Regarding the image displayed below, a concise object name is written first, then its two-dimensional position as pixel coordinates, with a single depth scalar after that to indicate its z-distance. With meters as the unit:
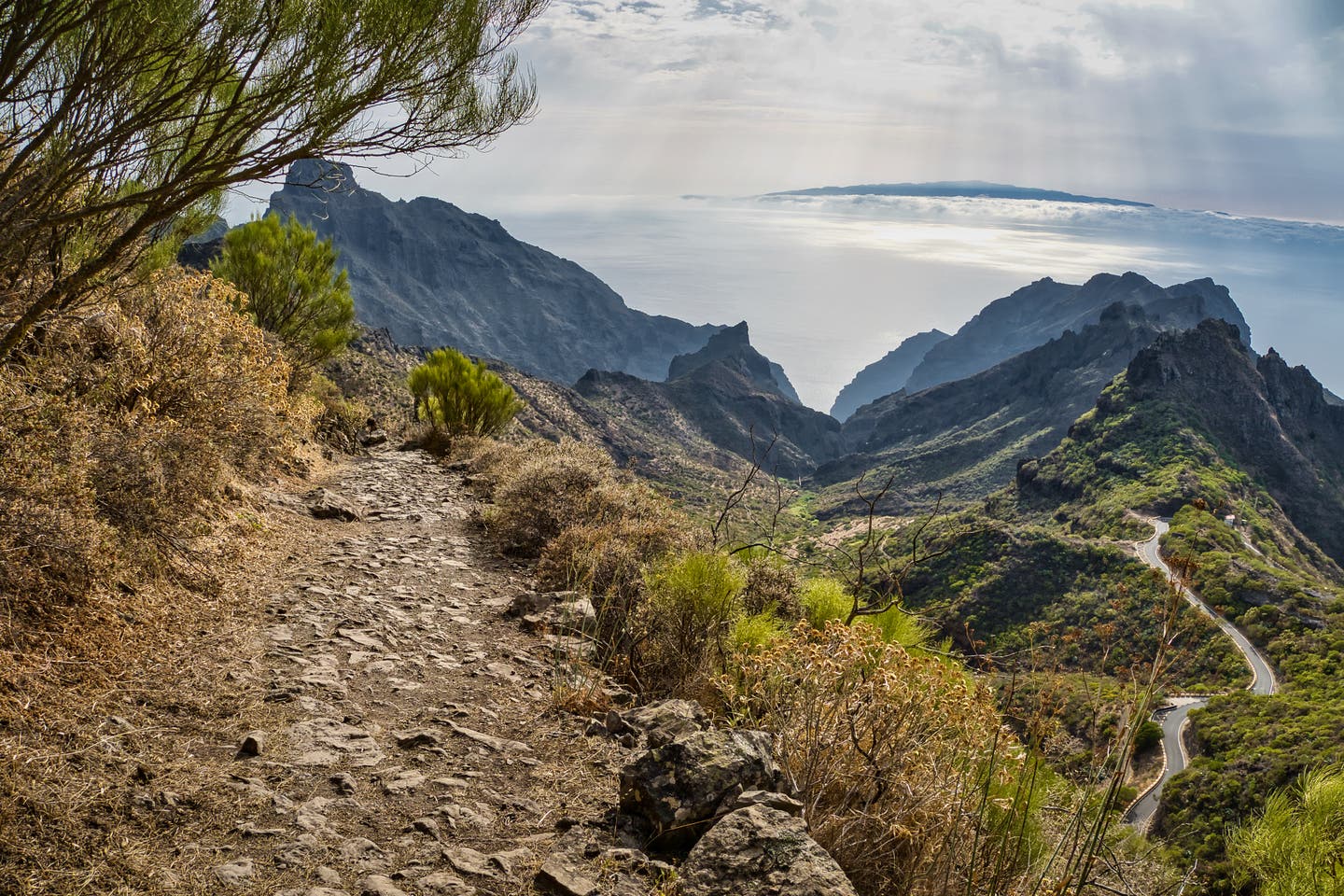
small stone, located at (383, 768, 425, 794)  3.53
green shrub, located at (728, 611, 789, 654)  4.46
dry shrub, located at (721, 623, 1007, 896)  2.81
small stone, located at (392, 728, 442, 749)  3.99
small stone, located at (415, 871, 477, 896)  2.83
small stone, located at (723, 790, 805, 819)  2.94
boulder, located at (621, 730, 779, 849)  3.22
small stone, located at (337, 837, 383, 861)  2.97
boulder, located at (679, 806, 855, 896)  2.50
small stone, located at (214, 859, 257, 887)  2.65
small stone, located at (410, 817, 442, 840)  3.23
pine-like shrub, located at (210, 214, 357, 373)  13.67
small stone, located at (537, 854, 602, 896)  2.89
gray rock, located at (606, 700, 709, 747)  3.62
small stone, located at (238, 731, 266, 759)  3.54
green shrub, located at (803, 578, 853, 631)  5.25
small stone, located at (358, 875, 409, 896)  2.75
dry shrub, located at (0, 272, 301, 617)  4.05
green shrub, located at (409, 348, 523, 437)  15.16
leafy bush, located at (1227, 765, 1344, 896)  2.53
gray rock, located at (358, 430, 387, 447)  15.32
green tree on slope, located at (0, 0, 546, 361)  3.77
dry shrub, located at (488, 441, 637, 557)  8.48
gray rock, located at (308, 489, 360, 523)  8.59
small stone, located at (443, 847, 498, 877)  2.98
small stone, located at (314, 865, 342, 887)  2.77
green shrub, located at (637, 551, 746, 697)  5.08
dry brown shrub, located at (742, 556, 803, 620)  6.41
